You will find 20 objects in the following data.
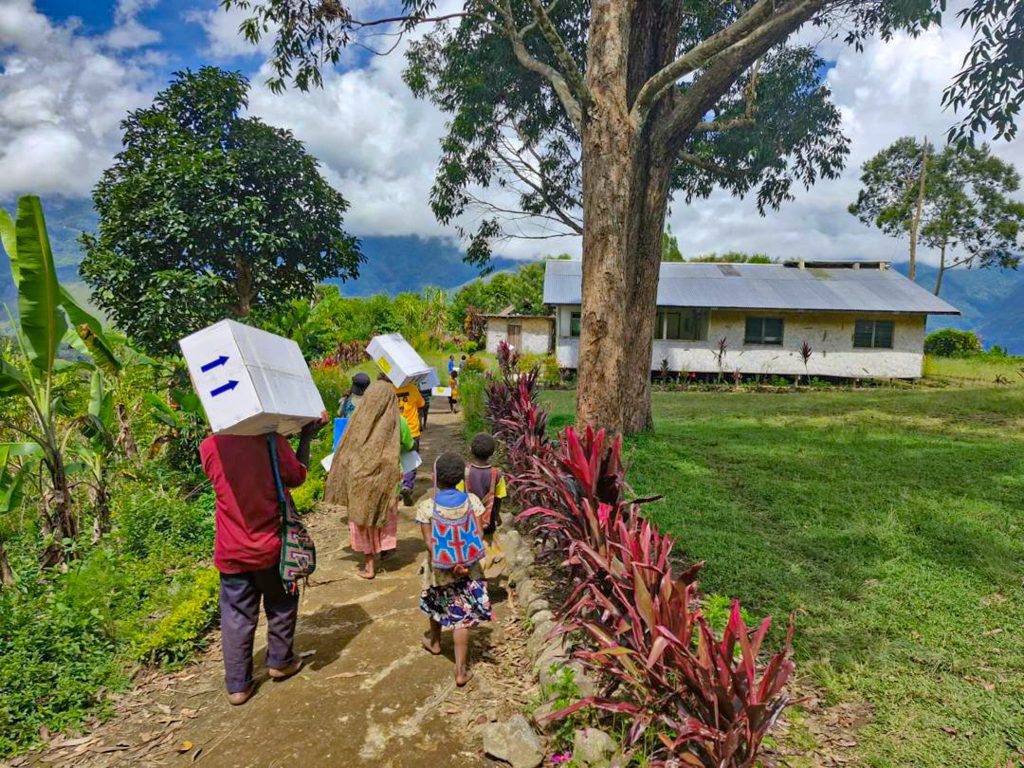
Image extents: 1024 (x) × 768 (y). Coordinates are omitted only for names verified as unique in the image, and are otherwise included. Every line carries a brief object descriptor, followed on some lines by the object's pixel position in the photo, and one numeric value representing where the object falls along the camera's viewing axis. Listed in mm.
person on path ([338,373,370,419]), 5891
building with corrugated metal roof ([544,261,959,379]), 20641
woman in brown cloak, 5098
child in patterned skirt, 3616
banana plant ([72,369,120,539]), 5594
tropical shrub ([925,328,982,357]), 27844
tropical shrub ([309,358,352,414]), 10508
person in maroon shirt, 3316
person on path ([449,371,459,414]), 15156
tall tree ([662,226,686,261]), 38969
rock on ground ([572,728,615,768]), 2598
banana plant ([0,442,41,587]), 4469
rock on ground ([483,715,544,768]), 2854
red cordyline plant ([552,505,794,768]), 2152
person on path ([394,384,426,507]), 6789
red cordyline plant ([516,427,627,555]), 3926
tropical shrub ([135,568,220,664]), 3905
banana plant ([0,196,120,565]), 4461
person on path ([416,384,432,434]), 8662
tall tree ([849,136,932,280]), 34062
